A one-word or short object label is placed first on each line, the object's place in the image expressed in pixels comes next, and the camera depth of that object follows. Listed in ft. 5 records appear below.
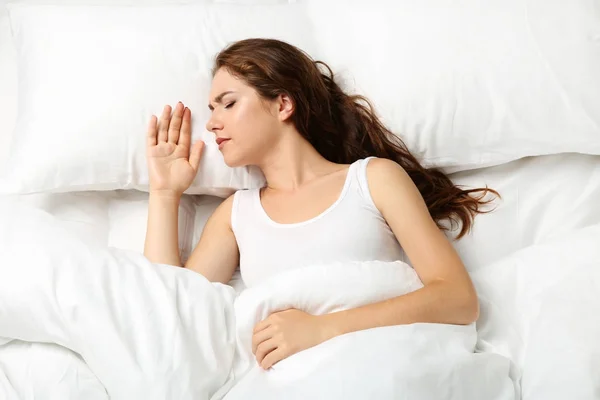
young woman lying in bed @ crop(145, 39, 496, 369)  4.33
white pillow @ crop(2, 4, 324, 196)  4.67
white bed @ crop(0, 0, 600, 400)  3.47
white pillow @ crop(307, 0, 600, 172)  4.62
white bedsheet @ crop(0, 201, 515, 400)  3.36
